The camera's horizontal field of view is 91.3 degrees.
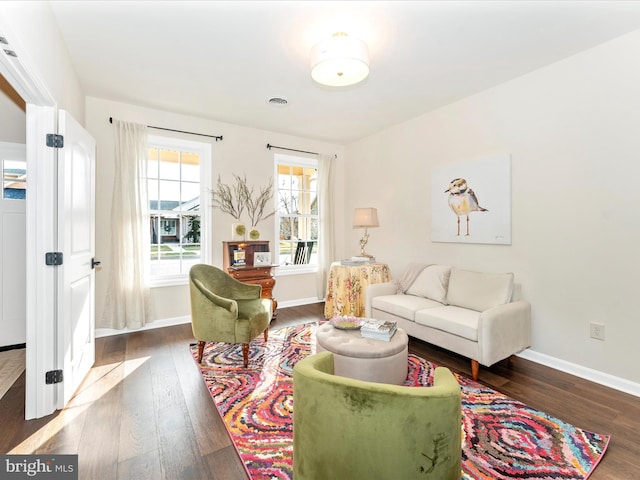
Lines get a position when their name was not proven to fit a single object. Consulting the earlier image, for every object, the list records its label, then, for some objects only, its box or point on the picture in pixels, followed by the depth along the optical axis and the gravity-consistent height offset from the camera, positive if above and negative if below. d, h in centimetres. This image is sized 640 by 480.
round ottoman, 216 -84
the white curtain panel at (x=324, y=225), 507 +22
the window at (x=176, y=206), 401 +42
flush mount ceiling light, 217 +126
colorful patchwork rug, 162 -117
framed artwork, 317 +41
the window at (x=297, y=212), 492 +42
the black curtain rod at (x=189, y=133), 380 +136
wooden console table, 390 -39
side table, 401 -60
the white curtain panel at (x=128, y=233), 354 +6
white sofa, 256 -69
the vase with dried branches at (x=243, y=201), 425 +52
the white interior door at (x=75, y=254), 210 -13
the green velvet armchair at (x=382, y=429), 104 -65
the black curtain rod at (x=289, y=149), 463 +138
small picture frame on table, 416 -27
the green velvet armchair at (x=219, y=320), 275 -74
